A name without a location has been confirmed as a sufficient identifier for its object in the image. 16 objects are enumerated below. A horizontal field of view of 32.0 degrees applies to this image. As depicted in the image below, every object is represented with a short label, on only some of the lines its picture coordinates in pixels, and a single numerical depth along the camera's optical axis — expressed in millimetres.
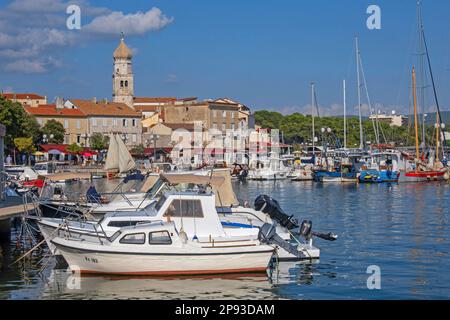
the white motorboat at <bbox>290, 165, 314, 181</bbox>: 92562
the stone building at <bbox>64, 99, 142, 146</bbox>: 138125
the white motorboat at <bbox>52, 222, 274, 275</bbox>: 24719
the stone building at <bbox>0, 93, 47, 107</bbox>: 168625
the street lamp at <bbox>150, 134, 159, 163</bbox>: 128262
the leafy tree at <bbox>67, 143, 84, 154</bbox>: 122950
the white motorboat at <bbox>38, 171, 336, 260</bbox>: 26609
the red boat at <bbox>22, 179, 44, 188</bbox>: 66200
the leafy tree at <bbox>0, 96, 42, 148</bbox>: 90250
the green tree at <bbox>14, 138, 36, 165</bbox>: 100375
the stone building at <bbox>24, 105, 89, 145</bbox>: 132625
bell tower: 175000
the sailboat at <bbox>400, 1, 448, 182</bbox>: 81625
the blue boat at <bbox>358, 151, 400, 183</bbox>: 82081
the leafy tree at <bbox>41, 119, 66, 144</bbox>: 125688
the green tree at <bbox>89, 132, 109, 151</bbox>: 128750
